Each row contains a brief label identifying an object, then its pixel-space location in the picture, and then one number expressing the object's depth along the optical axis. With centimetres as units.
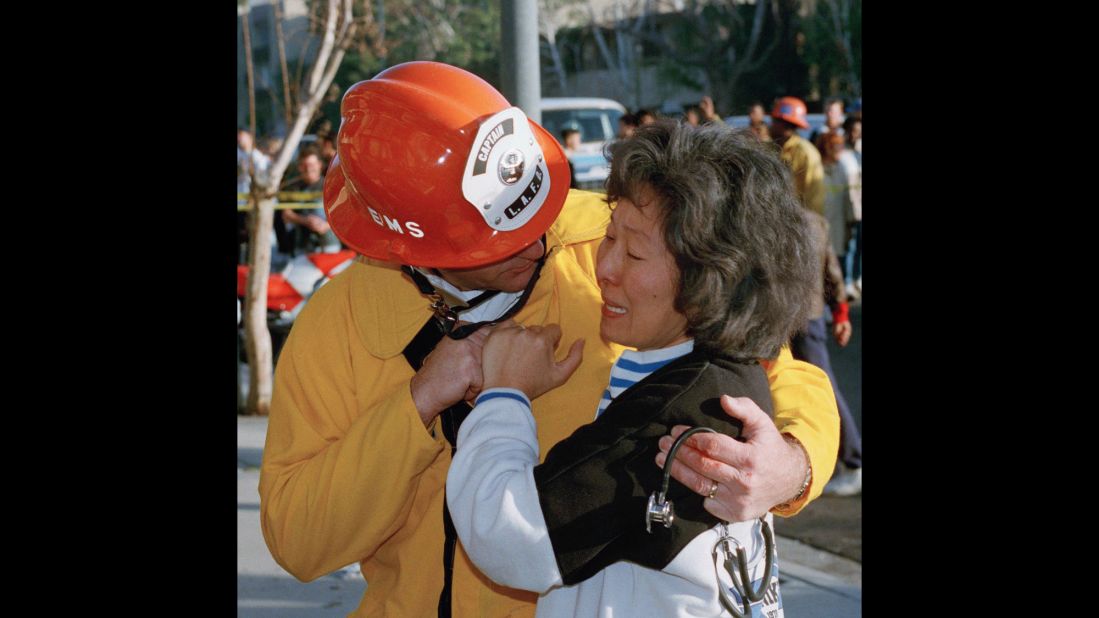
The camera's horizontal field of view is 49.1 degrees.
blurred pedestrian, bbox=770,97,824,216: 880
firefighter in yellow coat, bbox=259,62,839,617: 188
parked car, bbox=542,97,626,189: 2120
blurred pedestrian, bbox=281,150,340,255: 1007
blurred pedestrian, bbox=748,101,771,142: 1293
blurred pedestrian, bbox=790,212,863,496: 610
